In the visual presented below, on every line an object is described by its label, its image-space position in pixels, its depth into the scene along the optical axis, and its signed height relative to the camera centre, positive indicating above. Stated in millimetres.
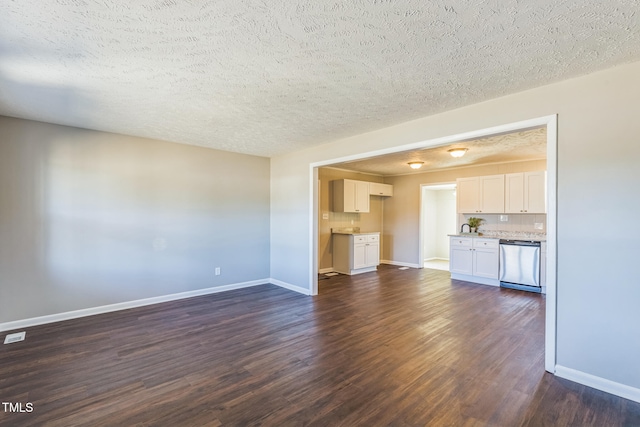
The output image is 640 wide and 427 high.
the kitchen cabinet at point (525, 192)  5430 +410
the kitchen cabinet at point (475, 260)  5680 -950
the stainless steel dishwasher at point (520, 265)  5227 -949
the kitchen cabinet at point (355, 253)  6637 -949
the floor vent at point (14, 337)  3133 -1411
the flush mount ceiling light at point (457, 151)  4768 +1024
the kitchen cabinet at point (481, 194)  5926 +410
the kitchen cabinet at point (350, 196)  6809 +410
